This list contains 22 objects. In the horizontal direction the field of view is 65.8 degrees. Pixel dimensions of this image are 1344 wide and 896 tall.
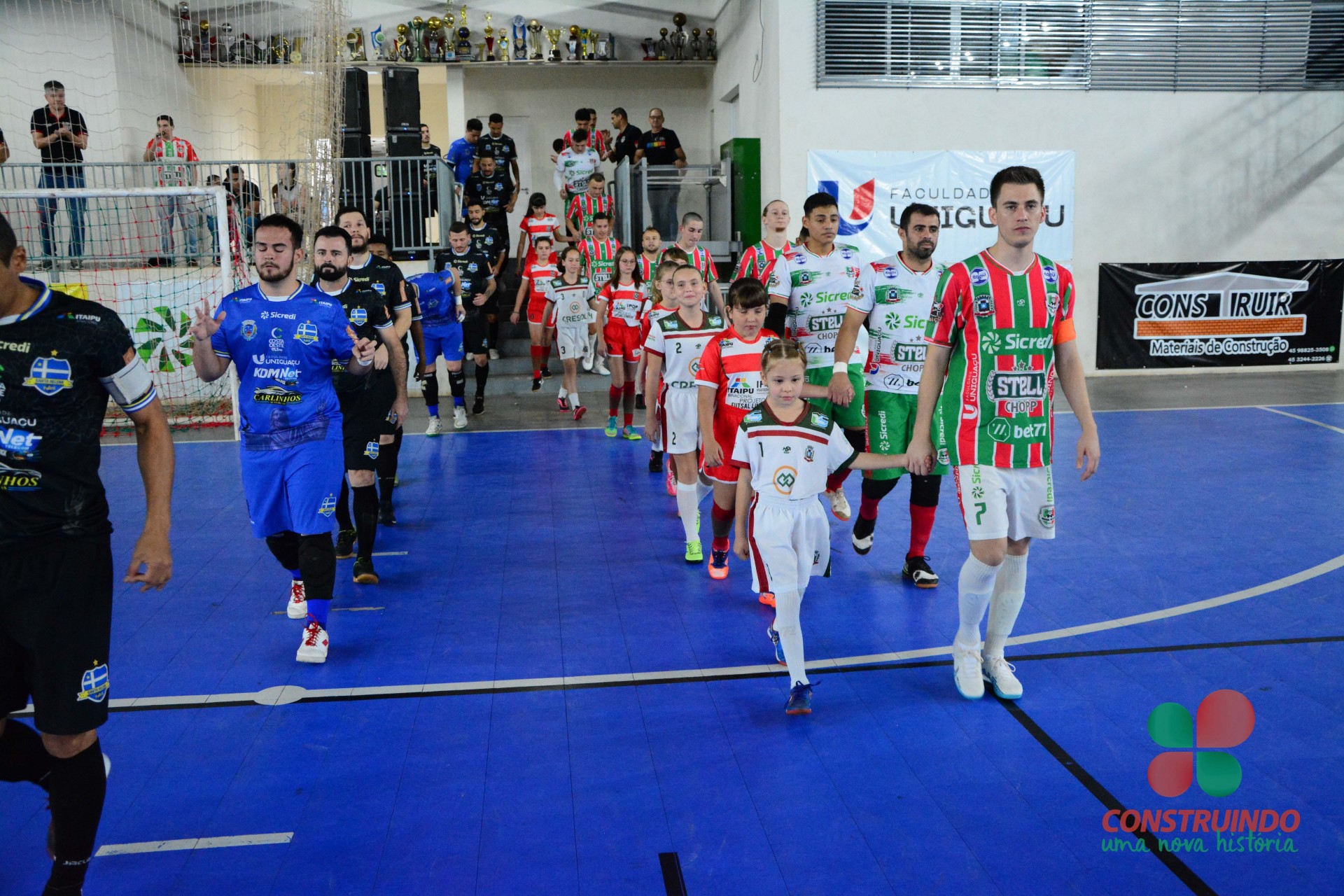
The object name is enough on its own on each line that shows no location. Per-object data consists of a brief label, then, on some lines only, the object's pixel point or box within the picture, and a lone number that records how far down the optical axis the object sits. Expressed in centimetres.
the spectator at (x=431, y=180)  1425
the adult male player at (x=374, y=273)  675
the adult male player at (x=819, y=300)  664
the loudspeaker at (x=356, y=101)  1405
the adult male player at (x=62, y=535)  277
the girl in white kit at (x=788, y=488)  429
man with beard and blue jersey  475
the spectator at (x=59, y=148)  1277
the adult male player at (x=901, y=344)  595
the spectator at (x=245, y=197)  1352
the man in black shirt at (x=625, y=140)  1641
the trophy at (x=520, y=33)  1850
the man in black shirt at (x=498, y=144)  1562
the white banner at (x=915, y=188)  1434
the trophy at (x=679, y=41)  1844
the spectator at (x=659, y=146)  1612
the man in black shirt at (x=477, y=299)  1209
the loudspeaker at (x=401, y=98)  1455
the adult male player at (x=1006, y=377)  412
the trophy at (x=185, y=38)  1741
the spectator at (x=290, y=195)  1244
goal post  1241
